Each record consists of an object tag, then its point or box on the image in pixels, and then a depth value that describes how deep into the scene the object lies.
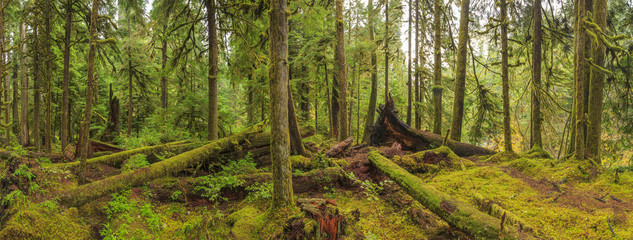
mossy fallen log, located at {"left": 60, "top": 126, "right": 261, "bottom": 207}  4.83
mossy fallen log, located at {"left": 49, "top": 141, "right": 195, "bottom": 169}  7.43
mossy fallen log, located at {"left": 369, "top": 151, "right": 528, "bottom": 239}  3.54
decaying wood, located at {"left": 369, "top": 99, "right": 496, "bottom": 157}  10.60
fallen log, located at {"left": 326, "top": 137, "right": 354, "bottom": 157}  9.26
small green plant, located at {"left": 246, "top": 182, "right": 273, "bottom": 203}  5.45
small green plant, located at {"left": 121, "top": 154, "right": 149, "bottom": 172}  6.58
